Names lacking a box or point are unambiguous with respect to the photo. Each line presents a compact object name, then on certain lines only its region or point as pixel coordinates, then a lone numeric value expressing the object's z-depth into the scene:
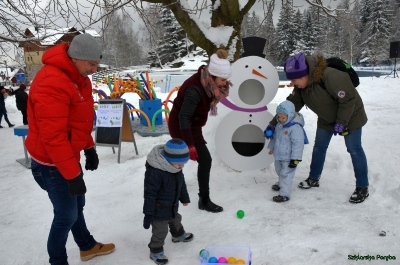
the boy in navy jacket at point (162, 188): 2.50
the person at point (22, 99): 10.20
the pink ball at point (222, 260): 2.52
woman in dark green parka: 3.35
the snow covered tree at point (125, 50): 39.81
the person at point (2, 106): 10.98
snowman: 4.39
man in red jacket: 2.00
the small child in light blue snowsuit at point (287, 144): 3.61
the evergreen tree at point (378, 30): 30.67
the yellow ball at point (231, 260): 2.51
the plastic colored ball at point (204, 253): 2.60
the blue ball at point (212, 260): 2.52
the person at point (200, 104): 3.12
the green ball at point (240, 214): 3.39
